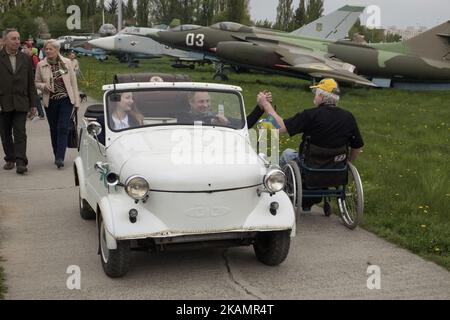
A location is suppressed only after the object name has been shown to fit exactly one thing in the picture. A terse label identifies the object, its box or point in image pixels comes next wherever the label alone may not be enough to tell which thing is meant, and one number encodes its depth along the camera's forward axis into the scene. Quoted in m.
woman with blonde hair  9.70
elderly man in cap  6.57
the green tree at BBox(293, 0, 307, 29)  68.44
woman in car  6.06
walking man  9.34
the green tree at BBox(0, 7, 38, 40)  55.66
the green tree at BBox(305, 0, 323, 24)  67.25
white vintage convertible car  5.03
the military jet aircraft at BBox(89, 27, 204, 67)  40.62
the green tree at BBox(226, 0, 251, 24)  61.66
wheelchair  6.62
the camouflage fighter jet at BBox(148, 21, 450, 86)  26.68
